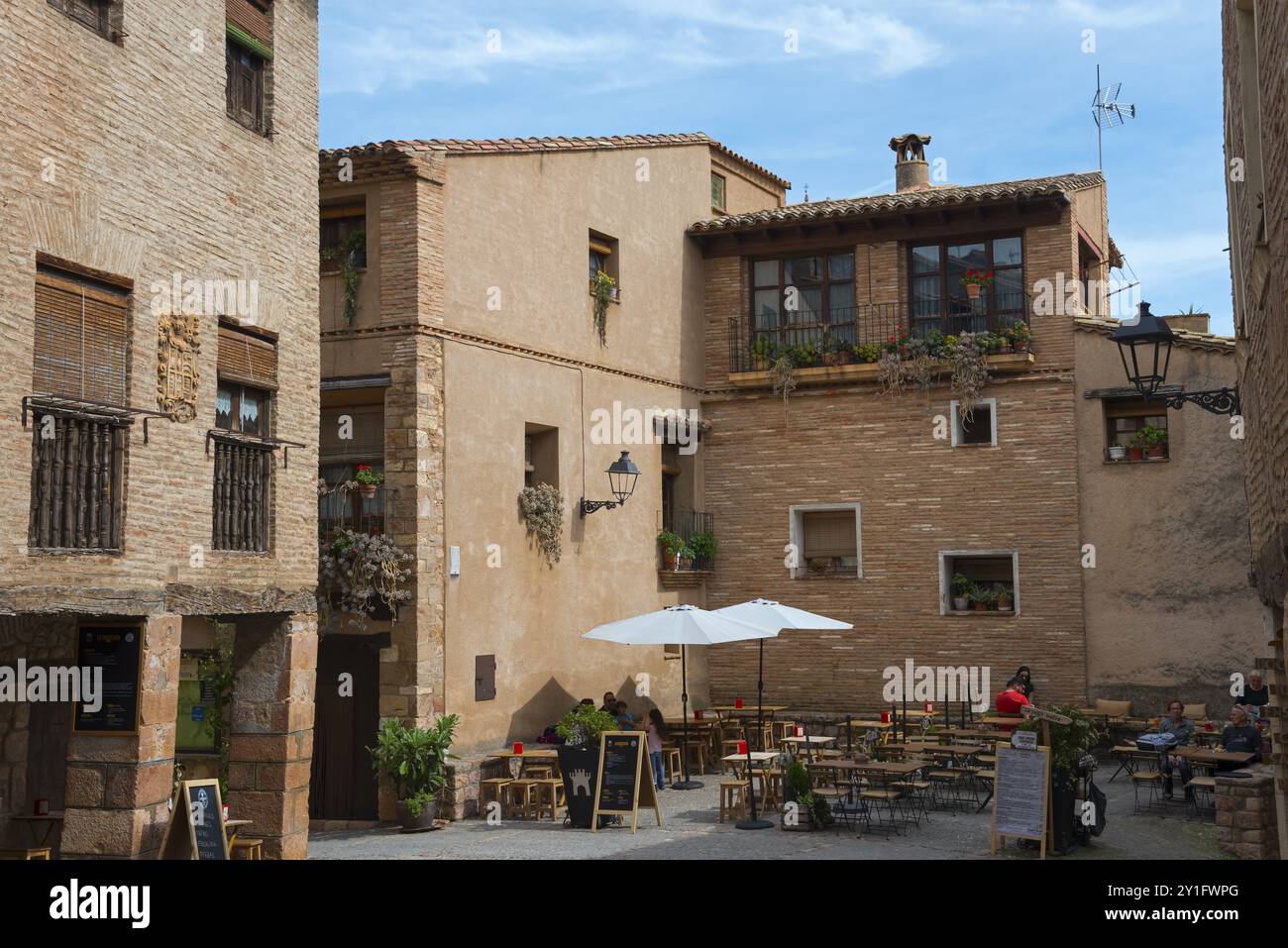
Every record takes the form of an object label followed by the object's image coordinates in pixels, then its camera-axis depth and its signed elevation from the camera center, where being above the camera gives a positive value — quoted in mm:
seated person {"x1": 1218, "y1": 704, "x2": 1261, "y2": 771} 13836 -1555
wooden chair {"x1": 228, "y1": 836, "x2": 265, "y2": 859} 11246 -2183
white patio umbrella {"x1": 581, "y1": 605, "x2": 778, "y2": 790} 15094 -360
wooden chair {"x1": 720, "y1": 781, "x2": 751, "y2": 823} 14445 -2298
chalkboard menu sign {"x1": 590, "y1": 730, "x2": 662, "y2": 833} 14062 -1922
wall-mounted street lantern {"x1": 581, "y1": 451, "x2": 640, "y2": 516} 18031 +1807
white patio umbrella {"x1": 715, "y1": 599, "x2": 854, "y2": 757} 15703 -216
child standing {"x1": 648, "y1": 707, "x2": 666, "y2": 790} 16547 -1842
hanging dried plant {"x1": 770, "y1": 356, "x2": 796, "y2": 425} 20844 +3676
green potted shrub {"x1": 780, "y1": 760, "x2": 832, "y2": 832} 13672 -2230
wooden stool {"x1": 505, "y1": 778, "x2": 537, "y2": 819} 15141 -2362
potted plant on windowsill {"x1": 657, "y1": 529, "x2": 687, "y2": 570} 20109 +823
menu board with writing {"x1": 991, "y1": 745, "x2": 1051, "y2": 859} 11656 -1812
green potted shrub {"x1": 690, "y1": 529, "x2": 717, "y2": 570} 20906 +837
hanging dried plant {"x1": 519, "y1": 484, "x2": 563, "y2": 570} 17203 +1148
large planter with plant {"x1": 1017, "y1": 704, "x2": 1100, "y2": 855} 11844 -1581
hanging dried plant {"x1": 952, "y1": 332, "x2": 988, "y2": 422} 19656 +3542
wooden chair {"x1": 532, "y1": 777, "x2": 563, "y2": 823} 15062 -2361
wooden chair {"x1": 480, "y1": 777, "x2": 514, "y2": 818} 15344 -2316
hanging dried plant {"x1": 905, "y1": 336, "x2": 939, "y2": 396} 20031 +3642
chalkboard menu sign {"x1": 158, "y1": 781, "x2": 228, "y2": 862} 9648 -1741
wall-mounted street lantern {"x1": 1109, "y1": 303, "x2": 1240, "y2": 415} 10676 +2160
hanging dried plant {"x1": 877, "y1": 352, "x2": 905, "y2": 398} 20203 +3576
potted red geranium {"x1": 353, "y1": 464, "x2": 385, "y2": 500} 15570 +1496
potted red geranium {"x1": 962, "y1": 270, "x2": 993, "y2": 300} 20188 +4983
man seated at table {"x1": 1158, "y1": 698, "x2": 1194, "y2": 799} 14938 -1682
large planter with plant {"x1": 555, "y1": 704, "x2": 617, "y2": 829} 14344 -1972
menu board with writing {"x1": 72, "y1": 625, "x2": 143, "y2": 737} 9883 -585
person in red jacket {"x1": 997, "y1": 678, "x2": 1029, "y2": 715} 16484 -1352
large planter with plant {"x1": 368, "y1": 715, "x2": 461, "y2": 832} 14820 -1869
